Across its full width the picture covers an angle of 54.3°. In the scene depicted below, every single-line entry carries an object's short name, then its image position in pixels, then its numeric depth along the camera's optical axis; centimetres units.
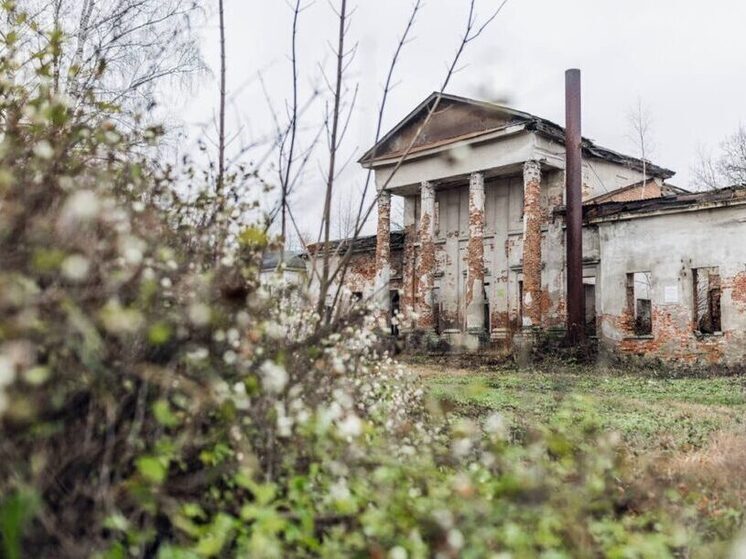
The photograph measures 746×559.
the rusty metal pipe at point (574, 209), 2047
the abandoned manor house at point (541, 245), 1866
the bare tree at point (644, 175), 2470
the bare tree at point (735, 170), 3478
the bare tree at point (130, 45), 1155
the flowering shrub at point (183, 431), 218
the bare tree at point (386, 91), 399
